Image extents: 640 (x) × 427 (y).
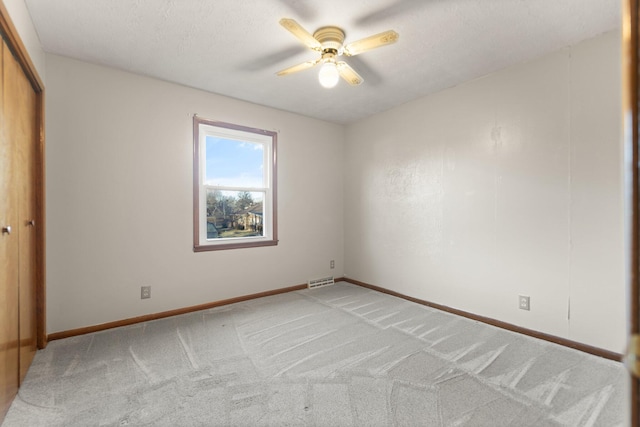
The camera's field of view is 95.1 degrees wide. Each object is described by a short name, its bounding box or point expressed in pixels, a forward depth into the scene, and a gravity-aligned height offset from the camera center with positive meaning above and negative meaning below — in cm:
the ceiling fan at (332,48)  198 +118
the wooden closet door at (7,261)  156 -28
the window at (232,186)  329 +34
